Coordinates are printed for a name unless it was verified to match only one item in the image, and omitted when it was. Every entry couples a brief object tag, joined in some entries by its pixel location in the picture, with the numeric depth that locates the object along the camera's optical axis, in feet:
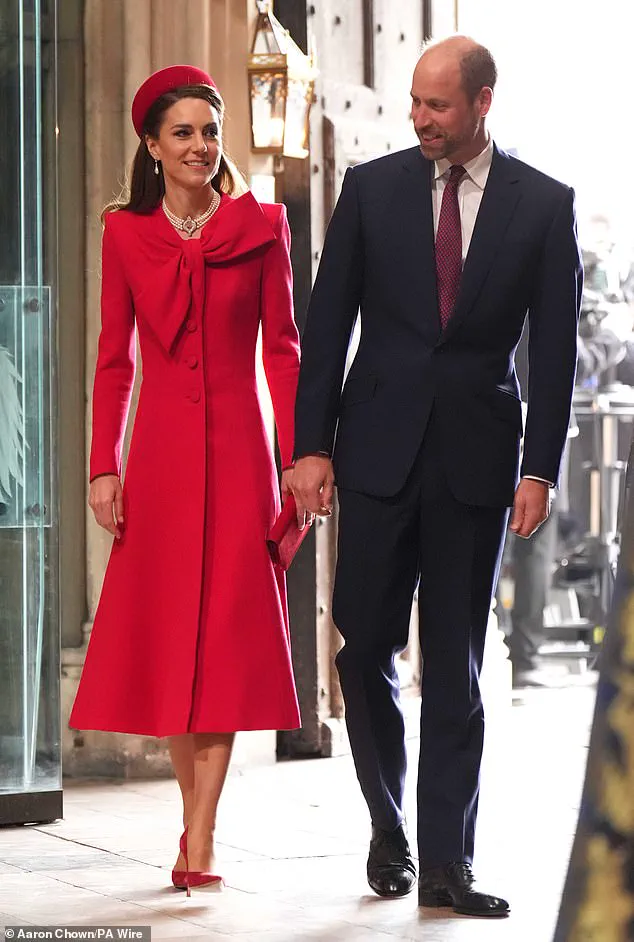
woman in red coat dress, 19.62
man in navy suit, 18.31
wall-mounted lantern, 32.48
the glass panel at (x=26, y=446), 26.37
